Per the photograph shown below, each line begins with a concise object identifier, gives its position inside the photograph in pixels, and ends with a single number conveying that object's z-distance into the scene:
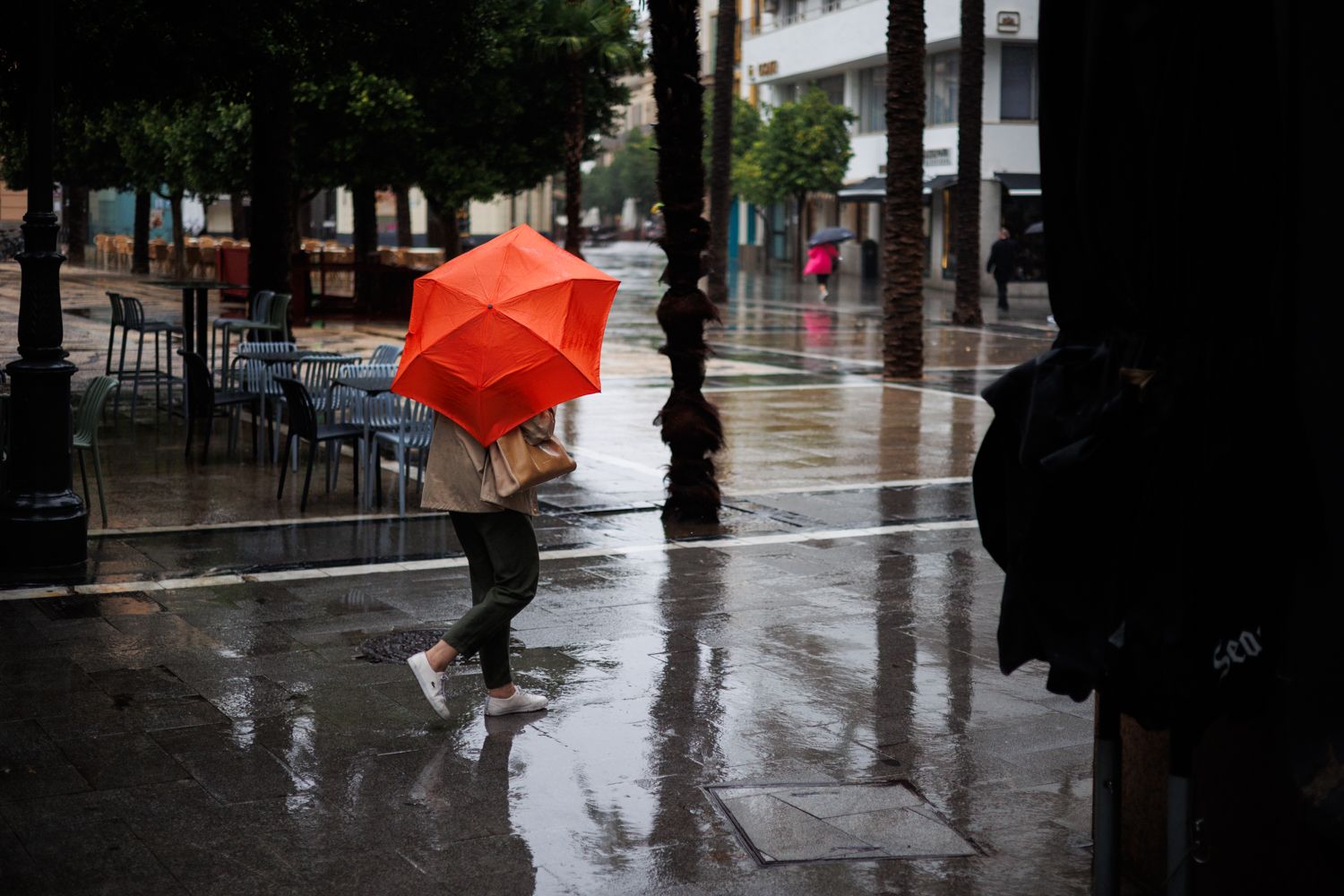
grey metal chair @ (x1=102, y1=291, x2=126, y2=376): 16.08
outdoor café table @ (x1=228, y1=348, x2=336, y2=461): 13.42
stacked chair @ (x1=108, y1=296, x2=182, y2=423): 15.25
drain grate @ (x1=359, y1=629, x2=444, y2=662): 7.15
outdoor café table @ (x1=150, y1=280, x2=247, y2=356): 15.50
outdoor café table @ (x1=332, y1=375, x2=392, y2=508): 11.09
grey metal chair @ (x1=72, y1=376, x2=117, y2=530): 9.77
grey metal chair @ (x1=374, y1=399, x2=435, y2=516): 10.85
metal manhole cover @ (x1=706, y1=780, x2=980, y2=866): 4.94
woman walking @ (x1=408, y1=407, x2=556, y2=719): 5.99
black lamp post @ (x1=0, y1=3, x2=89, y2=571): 8.73
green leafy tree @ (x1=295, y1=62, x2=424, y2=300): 28.02
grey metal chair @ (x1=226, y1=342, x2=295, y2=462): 13.18
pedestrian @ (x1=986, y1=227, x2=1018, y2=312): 37.16
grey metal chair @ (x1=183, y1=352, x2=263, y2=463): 13.10
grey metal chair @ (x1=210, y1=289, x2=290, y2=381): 15.97
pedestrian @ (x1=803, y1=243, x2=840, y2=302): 39.62
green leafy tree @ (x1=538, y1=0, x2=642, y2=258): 30.64
